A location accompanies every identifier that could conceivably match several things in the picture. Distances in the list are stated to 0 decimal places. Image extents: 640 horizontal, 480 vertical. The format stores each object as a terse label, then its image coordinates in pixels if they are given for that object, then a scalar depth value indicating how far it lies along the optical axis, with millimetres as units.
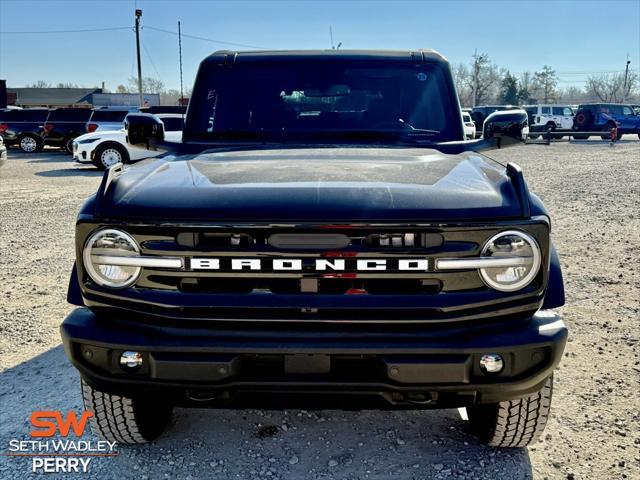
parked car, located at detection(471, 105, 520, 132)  32244
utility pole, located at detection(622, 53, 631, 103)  94038
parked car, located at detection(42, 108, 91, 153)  22391
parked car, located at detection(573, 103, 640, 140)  30234
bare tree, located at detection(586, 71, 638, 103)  111619
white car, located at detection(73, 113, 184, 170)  15516
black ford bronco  2184
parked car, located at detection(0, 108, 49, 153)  23984
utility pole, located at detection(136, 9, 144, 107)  37906
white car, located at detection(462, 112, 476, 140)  20500
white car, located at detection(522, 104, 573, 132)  31797
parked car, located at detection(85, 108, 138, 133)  18558
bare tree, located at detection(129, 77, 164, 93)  110425
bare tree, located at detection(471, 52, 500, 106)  95812
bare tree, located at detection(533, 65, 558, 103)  106000
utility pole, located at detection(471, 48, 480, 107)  93000
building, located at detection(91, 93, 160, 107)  52534
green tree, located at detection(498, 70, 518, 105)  75656
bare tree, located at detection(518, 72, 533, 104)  77000
